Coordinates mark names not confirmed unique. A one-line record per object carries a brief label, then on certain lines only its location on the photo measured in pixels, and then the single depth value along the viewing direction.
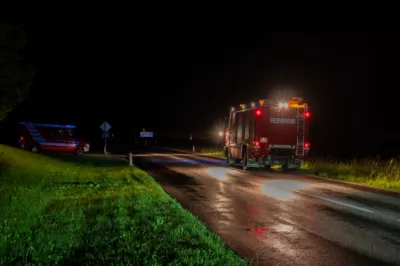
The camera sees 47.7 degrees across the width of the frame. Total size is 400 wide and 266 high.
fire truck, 22.31
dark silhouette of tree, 16.98
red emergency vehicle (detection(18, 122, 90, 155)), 34.25
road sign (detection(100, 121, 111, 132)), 36.84
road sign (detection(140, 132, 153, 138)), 73.56
